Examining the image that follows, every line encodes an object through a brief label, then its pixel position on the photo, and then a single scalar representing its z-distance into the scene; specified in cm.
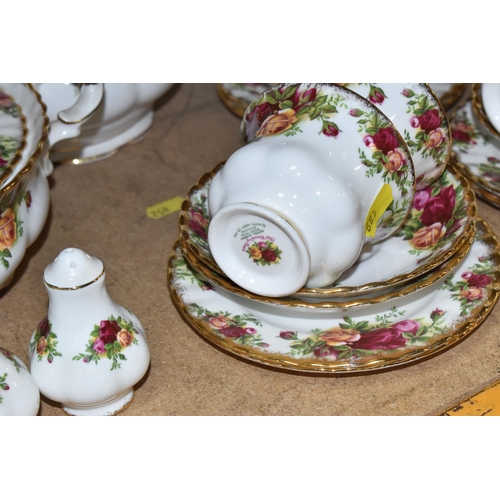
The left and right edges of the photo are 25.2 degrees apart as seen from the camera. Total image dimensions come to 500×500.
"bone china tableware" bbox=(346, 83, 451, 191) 47
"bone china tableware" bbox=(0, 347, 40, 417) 42
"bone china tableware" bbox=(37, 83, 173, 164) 57
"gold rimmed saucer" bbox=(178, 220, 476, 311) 44
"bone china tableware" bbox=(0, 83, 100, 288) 47
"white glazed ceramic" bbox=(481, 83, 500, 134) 54
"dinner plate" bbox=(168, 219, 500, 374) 45
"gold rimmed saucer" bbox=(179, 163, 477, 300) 45
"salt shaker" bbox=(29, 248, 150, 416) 42
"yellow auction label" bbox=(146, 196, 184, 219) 57
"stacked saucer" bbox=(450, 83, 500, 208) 55
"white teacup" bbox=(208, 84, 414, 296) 44
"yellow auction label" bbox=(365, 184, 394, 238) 46
